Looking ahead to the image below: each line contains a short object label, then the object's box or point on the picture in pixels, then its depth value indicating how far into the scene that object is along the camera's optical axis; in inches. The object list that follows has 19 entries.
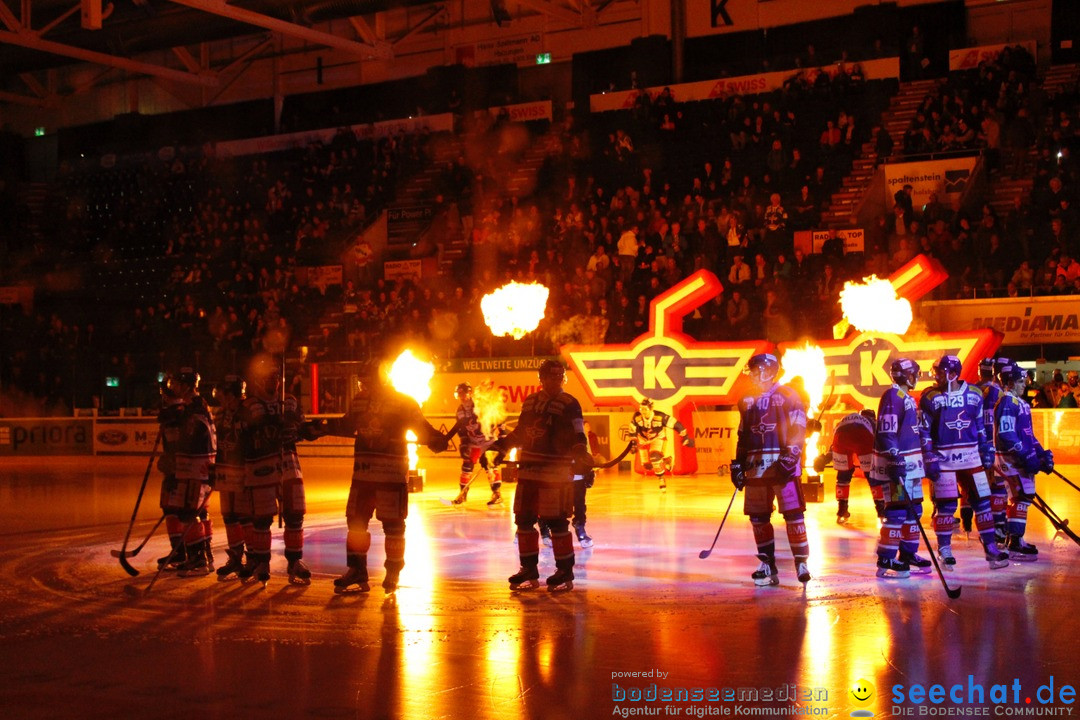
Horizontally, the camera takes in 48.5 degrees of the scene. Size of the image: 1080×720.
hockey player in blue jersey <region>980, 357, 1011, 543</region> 482.3
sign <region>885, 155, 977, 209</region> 1009.5
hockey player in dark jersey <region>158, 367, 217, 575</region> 460.8
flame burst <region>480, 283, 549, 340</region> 908.6
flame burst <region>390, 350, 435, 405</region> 721.0
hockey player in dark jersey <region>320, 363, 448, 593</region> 415.2
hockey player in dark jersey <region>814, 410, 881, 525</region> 584.1
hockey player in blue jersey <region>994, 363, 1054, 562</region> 477.1
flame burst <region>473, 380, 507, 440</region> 770.7
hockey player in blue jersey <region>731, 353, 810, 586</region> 422.6
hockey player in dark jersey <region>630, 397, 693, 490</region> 855.1
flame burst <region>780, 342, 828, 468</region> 745.0
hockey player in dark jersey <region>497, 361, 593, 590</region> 418.6
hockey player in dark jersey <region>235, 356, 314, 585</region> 435.5
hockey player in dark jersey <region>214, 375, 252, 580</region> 439.5
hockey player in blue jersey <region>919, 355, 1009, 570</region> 454.9
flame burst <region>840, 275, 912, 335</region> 752.3
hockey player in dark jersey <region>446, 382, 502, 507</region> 714.8
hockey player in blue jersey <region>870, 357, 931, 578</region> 431.8
